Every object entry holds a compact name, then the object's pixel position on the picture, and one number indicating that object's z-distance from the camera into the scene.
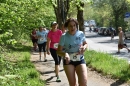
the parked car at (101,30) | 61.28
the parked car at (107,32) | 56.72
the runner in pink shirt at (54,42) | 8.53
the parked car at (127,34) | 40.60
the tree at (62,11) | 21.13
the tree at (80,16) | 17.62
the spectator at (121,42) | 19.08
